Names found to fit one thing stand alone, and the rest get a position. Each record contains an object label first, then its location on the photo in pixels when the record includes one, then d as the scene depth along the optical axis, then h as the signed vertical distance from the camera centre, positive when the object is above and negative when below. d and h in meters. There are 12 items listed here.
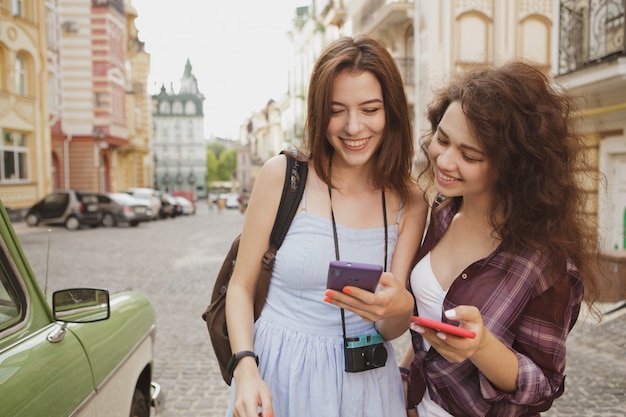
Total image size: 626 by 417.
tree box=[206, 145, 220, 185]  119.00 +4.12
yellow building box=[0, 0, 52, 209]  21.80 +3.34
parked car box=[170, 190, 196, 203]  58.94 -0.77
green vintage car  1.72 -0.57
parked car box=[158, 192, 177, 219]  32.31 -1.18
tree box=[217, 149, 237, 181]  121.62 +4.61
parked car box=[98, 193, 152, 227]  23.50 -0.93
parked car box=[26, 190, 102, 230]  21.80 -0.88
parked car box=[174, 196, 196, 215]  36.88 -1.34
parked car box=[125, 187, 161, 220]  29.10 -0.53
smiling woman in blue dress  2.00 -0.24
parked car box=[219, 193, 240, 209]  60.59 -1.69
